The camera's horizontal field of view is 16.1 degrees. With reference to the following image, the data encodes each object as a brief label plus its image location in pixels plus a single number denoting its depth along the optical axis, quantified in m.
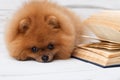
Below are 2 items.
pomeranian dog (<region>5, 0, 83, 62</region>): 1.05
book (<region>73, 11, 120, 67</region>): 1.02
